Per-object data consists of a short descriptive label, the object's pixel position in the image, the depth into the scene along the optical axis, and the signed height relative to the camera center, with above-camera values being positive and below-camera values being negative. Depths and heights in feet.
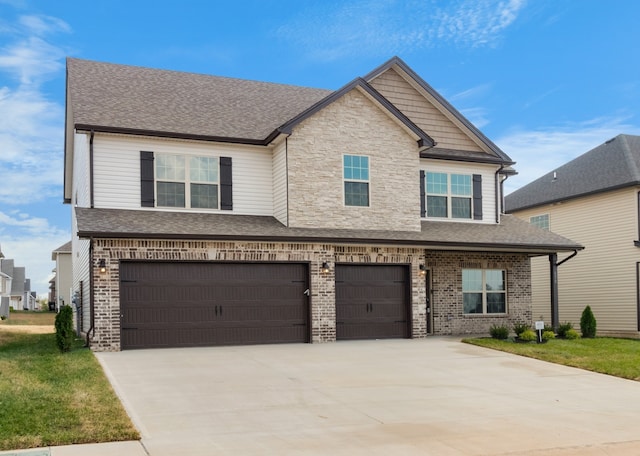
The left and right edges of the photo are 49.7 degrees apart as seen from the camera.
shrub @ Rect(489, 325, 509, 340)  64.23 -6.43
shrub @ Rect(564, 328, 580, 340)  67.82 -7.06
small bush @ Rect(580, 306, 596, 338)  73.15 -6.58
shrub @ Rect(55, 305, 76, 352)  52.80 -4.70
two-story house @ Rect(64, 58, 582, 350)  57.21 +4.61
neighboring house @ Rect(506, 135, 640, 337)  83.66 +4.25
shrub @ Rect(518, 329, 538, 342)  62.44 -6.54
